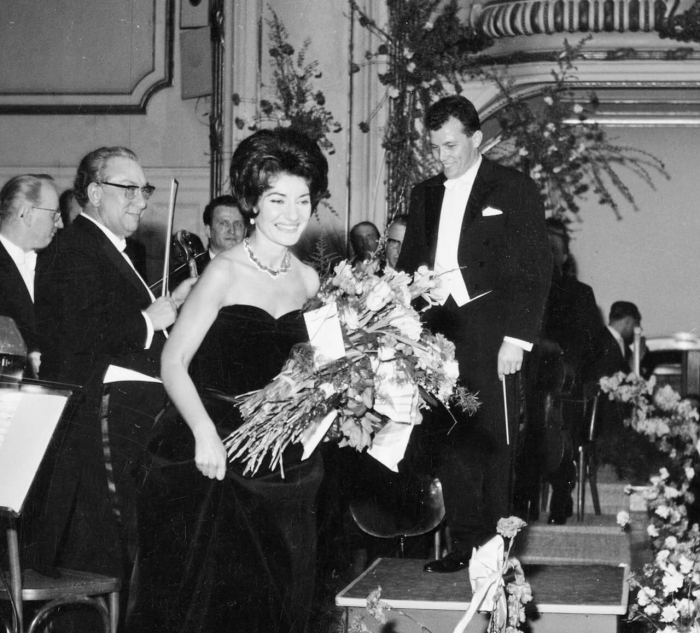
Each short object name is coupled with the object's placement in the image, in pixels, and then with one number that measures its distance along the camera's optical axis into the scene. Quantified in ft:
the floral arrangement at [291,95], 19.93
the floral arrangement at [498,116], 20.48
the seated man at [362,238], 18.22
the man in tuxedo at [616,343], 18.54
